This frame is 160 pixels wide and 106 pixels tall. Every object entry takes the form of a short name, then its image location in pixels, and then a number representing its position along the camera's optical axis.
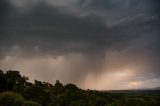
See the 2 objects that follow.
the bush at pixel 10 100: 21.85
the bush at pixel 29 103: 22.84
